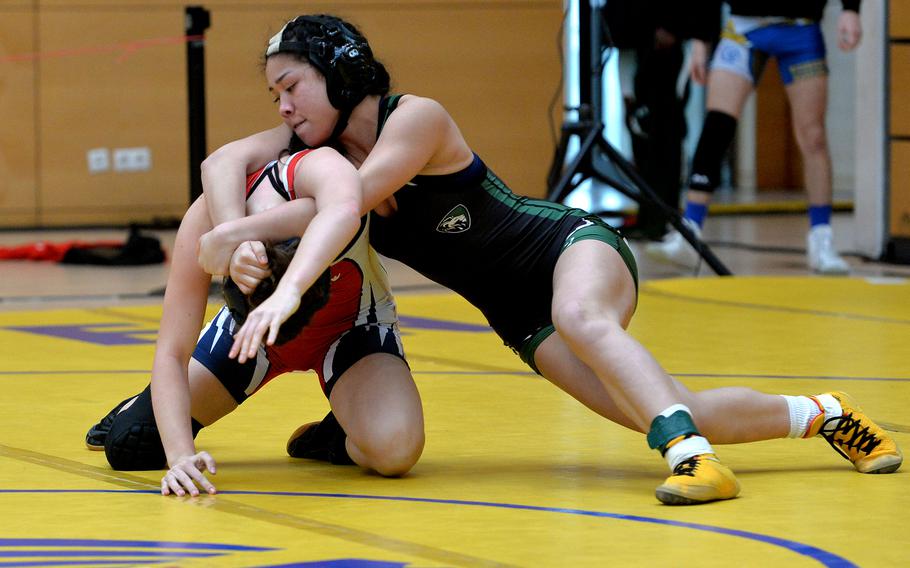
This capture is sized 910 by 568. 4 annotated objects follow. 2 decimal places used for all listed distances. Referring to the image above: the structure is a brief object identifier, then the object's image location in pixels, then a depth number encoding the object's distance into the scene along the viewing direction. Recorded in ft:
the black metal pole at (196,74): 38.60
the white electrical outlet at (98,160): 59.82
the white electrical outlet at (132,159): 60.13
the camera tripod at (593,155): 40.22
